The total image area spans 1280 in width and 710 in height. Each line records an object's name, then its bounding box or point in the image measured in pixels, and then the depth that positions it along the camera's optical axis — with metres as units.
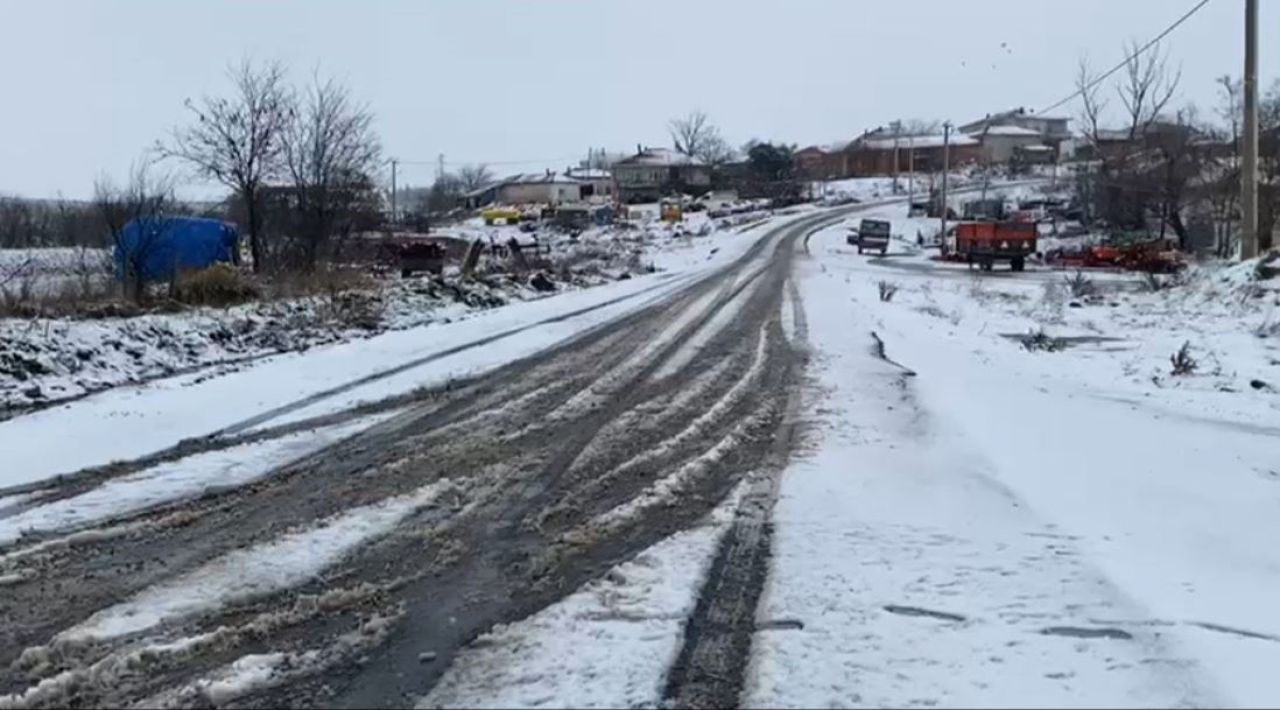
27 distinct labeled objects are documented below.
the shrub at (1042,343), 15.42
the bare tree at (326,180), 29.98
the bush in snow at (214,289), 17.95
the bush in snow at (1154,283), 25.41
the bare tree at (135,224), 19.48
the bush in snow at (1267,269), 19.88
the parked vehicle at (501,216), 104.48
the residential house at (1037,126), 165.30
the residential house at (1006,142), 161.62
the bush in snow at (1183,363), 12.27
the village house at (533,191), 146.00
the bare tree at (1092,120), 88.12
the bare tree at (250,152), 29.58
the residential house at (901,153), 156.25
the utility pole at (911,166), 106.26
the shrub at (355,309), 18.16
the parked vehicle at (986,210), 78.00
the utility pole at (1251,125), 21.38
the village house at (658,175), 134.00
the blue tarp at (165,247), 19.88
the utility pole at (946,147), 65.94
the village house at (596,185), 147.25
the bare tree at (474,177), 172.75
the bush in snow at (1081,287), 26.86
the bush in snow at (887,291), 25.90
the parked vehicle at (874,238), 61.97
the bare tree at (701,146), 156.50
